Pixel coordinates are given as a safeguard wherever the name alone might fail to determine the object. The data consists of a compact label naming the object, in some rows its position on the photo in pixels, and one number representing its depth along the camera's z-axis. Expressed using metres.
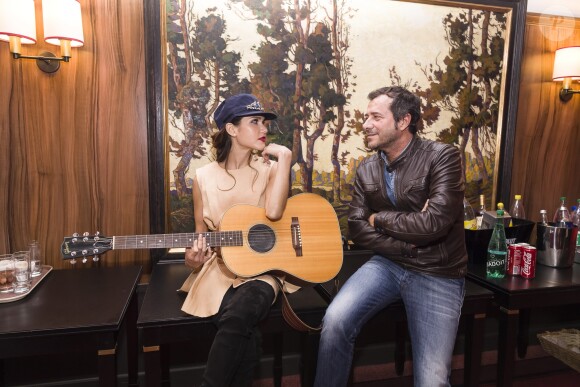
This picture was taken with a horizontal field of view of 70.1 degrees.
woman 1.59
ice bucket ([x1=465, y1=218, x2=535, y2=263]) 2.38
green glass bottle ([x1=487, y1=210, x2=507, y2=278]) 2.19
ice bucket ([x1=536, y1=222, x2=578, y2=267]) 2.32
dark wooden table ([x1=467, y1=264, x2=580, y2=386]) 2.04
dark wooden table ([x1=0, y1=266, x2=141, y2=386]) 1.51
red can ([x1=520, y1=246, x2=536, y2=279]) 2.16
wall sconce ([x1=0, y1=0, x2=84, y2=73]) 1.85
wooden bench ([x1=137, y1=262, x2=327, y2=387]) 1.68
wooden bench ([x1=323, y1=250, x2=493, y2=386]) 1.96
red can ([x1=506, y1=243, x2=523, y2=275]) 2.20
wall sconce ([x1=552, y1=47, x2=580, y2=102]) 2.68
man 1.79
